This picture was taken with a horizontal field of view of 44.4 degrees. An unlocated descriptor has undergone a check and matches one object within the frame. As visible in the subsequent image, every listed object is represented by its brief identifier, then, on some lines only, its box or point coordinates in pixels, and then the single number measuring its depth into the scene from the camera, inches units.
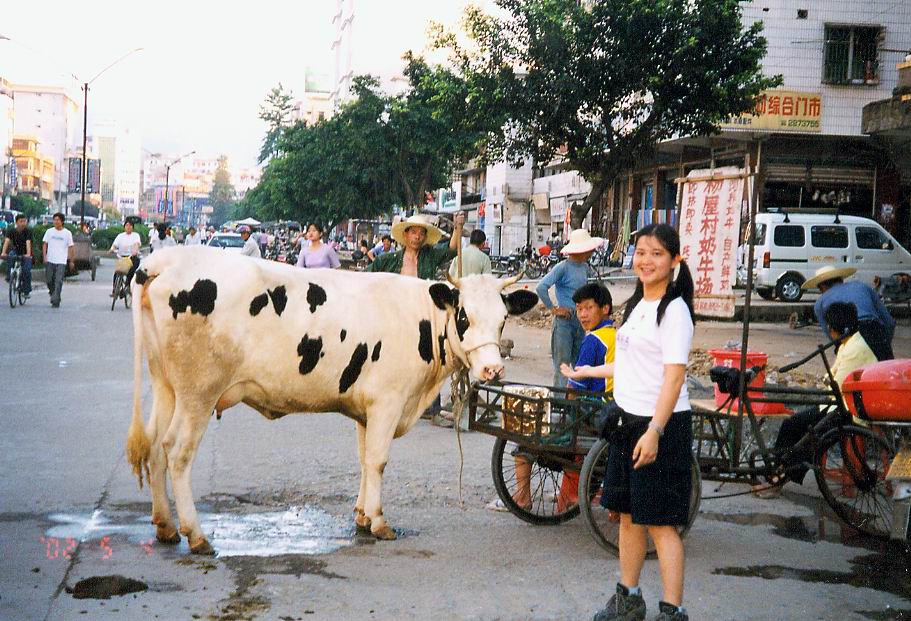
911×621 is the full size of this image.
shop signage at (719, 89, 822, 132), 1107.3
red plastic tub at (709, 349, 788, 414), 325.4
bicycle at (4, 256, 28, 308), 800.3
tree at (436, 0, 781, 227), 885.2
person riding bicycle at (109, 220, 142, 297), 858.8
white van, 996.6
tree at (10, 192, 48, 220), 3651.6
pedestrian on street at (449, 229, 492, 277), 429.4
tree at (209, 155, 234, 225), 7504.9
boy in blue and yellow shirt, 259.1
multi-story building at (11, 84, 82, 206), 6195.9
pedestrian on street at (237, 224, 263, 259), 727.1
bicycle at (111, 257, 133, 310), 814.5
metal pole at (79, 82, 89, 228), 1642.5
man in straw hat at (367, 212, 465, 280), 352.2
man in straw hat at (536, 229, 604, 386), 355.3
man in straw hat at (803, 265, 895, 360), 308.2
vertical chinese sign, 277.4
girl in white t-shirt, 174.2
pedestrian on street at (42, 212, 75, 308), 800.3
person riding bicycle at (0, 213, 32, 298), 806.5
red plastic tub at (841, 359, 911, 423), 238.1
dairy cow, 232.7
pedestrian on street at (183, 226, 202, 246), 1443.2
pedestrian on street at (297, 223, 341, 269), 471.8
